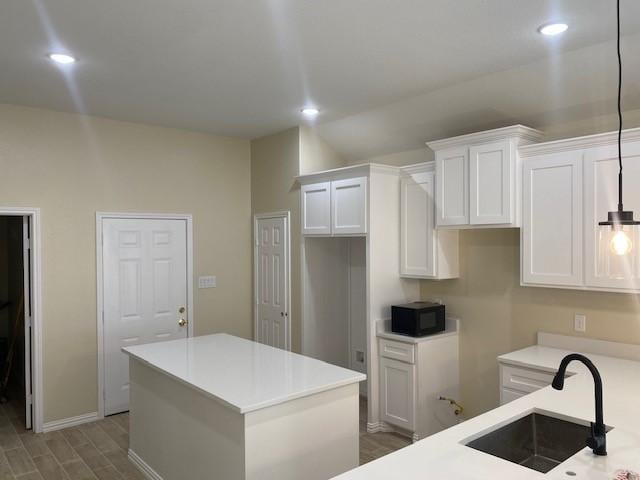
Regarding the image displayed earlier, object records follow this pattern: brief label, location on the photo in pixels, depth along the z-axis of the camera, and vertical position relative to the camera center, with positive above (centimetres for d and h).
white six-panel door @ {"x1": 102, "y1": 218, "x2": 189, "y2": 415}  466 -47
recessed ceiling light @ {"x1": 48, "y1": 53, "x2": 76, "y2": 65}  310 +119
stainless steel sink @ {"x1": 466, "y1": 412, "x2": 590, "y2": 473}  209 -89
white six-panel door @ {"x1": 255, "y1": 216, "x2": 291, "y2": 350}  513 -44
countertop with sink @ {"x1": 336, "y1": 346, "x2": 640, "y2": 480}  165 -79
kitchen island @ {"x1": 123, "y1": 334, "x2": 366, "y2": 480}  245 -96
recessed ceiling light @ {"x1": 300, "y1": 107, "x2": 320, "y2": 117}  435 +116
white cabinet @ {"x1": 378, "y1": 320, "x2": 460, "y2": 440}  396 -119
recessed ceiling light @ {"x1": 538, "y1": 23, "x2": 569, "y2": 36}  268 +116
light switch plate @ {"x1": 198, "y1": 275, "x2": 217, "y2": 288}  527 -44
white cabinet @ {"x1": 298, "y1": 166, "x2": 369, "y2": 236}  425 +35
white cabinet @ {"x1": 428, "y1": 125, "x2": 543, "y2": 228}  341 +45
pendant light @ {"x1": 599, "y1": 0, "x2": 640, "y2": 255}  192 +4
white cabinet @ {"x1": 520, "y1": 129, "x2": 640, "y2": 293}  295 +18
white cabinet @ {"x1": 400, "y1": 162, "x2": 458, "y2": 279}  407 +4
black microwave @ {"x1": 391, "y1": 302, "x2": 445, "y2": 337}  401 -67
